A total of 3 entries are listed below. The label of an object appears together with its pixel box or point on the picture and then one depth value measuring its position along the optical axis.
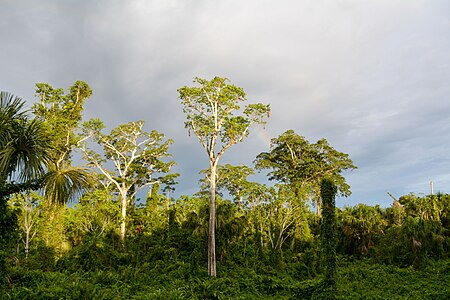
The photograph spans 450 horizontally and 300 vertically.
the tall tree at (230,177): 26.55
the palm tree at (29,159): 6.88
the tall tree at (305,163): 27.91
